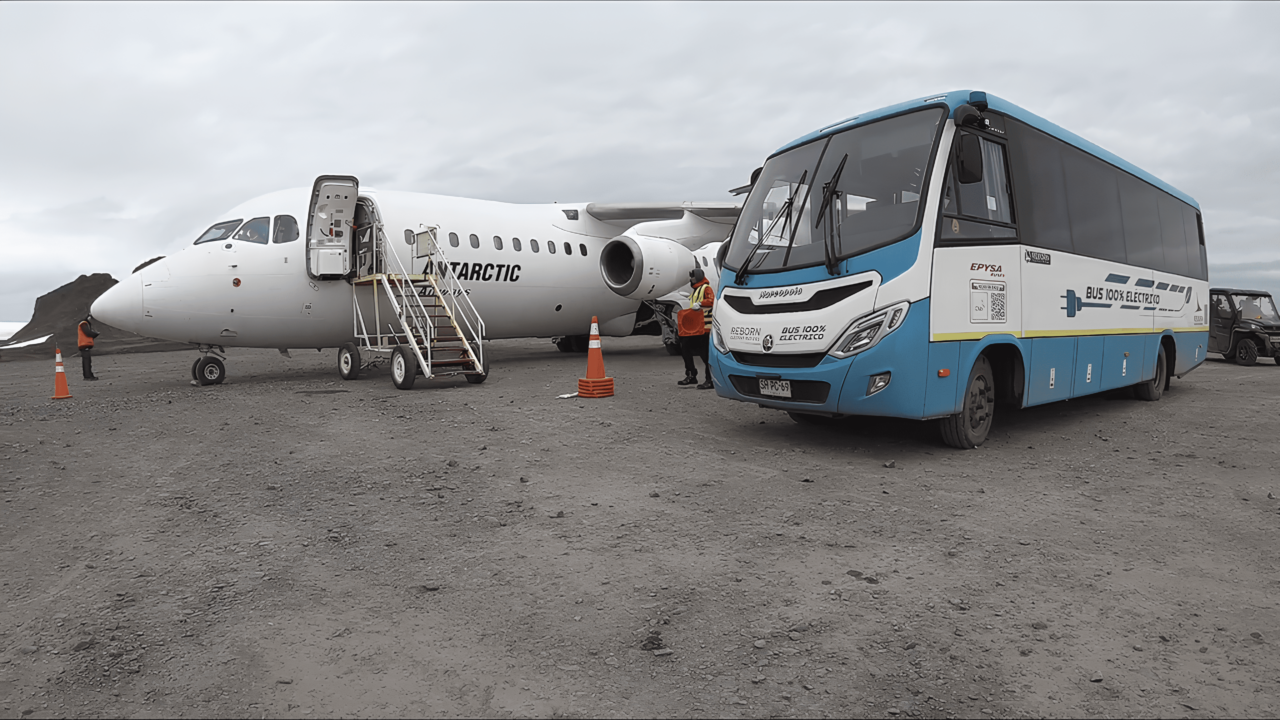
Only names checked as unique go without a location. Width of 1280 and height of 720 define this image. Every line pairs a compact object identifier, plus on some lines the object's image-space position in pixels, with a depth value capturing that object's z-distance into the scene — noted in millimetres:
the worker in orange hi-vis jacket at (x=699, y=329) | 10172
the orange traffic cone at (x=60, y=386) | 12012
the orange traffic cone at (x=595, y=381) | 9922
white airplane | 11453
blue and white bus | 6027
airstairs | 11516
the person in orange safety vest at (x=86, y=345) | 15750
